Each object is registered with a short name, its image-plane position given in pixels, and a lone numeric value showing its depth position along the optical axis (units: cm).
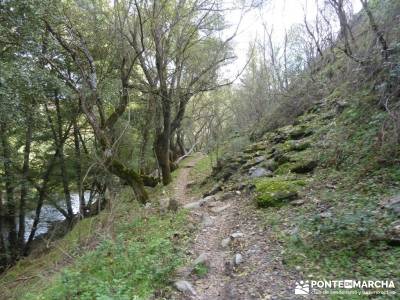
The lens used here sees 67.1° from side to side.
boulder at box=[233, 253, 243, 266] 443
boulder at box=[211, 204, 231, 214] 718
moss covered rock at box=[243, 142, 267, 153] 1046
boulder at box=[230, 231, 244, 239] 532
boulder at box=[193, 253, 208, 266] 456
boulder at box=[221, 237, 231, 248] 519
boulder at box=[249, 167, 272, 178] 803
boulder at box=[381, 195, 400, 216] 396
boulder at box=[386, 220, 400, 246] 357
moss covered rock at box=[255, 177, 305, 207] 599
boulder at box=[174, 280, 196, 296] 392
